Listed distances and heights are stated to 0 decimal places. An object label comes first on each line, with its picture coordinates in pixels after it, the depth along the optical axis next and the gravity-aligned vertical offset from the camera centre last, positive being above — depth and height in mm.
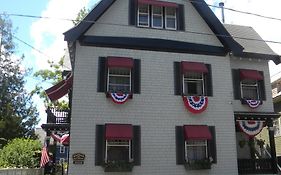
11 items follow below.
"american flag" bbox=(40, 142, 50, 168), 17194 -55
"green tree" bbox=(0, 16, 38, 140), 39472 +7663
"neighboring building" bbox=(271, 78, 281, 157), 25688 +3488
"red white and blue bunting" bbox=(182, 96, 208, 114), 17281 +2479
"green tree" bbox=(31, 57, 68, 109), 33406 +7517
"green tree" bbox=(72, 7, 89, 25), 31323 +12249
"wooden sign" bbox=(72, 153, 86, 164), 15445 -53
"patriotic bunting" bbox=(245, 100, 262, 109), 18938 +2728
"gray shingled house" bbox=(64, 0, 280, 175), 16078 +3028
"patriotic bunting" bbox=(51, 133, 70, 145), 18469 +939
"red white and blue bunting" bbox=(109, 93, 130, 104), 16266 +2591
